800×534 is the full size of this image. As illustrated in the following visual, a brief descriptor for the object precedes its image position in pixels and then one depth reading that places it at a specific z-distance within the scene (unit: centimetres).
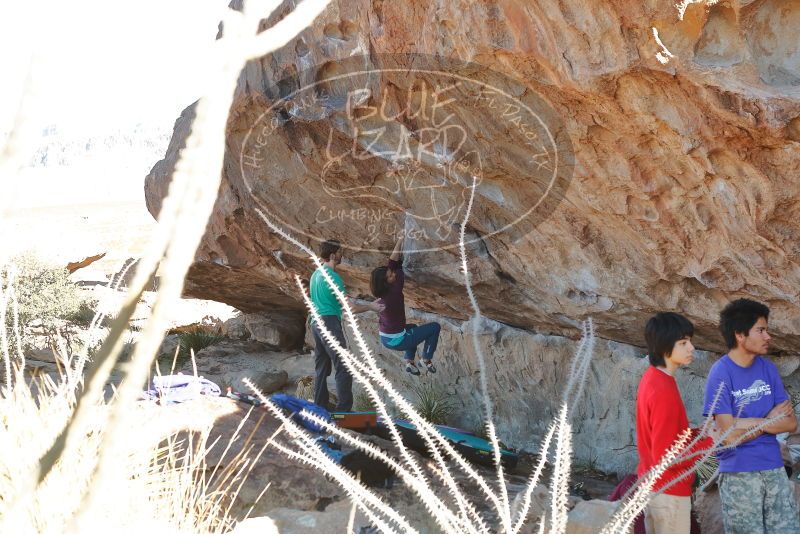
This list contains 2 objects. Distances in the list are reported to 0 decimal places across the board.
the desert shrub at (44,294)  1262
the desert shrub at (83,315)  1312
